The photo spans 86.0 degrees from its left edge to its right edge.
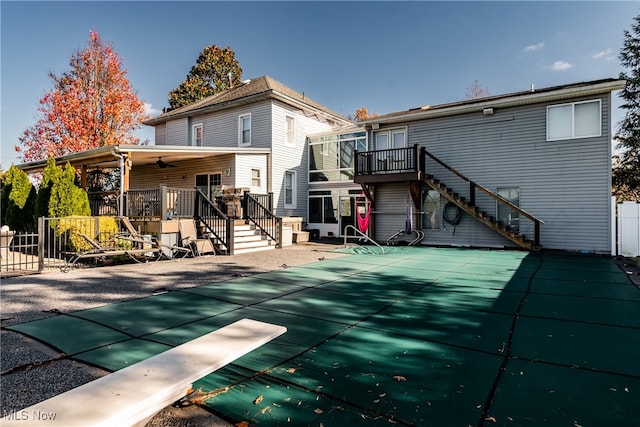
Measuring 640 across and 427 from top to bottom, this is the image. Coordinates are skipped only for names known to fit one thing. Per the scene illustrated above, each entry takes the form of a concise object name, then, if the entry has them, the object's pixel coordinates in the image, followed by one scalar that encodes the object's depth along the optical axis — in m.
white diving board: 1.62
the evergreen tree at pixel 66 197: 10.95
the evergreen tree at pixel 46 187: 11.02
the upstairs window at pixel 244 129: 17.31
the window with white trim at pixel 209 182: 16.01
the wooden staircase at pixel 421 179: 12.00
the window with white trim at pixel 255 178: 15.90
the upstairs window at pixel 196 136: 19.19
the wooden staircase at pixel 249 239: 11.58
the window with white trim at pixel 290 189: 17.19
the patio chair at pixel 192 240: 10.67
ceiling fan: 15.27
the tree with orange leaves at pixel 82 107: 22.08
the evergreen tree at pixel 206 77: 32.62
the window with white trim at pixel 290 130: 17.31
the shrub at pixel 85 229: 9.86
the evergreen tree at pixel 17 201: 13.59
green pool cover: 2.36
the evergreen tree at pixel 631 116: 15.34
